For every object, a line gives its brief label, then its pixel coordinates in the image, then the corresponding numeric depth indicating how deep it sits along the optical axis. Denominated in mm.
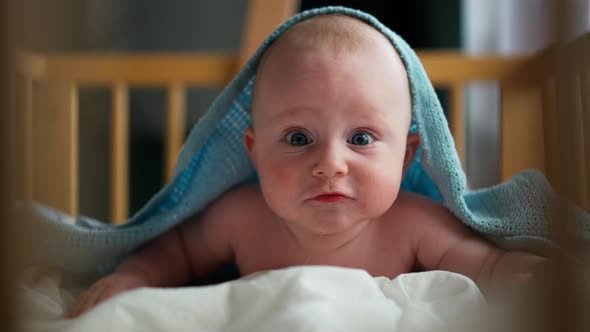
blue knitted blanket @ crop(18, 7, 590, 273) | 784
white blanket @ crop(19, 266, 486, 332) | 511
